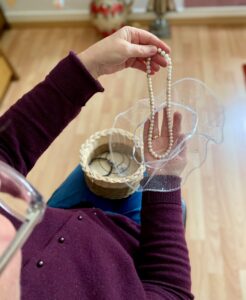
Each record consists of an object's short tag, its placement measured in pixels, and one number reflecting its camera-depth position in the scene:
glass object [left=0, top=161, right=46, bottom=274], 0.27
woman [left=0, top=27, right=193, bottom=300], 0.52
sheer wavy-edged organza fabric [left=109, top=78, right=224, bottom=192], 0.64
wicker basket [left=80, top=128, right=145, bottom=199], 0.73
